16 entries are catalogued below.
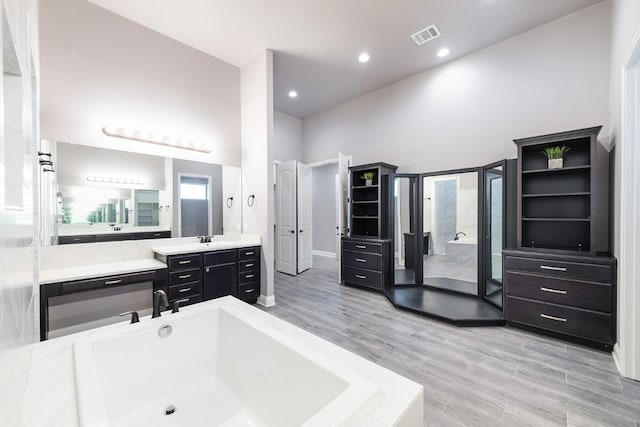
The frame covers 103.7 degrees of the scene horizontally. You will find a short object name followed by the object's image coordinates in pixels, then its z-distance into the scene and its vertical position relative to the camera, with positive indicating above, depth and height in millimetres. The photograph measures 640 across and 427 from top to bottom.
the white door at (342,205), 4484 +94
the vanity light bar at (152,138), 2736 +885
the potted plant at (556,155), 2578 +567
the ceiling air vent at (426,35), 3066 +2207
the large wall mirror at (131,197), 2506 +180
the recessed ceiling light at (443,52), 3465 +2215
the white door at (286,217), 5172 -127
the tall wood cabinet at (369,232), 3957 -374
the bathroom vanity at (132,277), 2277 -663
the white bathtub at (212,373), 1232 -950
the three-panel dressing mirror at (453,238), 3088 -402
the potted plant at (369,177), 4250 +570
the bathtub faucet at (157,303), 1726 -633
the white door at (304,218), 5234 -155
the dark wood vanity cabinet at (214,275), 2750 -763
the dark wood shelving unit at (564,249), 2281 -421
